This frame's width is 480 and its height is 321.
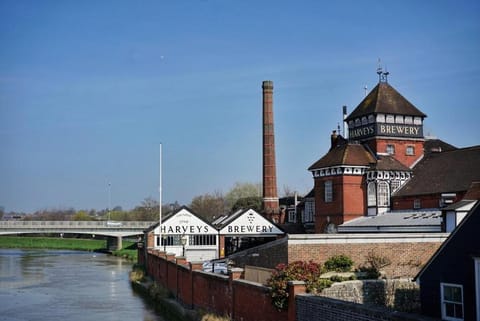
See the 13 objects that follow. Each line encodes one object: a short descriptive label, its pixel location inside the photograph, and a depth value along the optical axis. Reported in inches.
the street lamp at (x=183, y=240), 2287.4
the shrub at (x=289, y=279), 703.7
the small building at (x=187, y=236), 2308.1
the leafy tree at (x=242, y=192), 5492.1
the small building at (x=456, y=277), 633.0
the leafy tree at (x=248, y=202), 4089.6
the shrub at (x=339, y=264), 1217.2
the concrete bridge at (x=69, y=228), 3465.8
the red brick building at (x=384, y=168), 1751.7
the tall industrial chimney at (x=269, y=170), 2635.3
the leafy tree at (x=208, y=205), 5176.2
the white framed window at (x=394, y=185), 1879.7
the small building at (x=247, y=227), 2326.5
